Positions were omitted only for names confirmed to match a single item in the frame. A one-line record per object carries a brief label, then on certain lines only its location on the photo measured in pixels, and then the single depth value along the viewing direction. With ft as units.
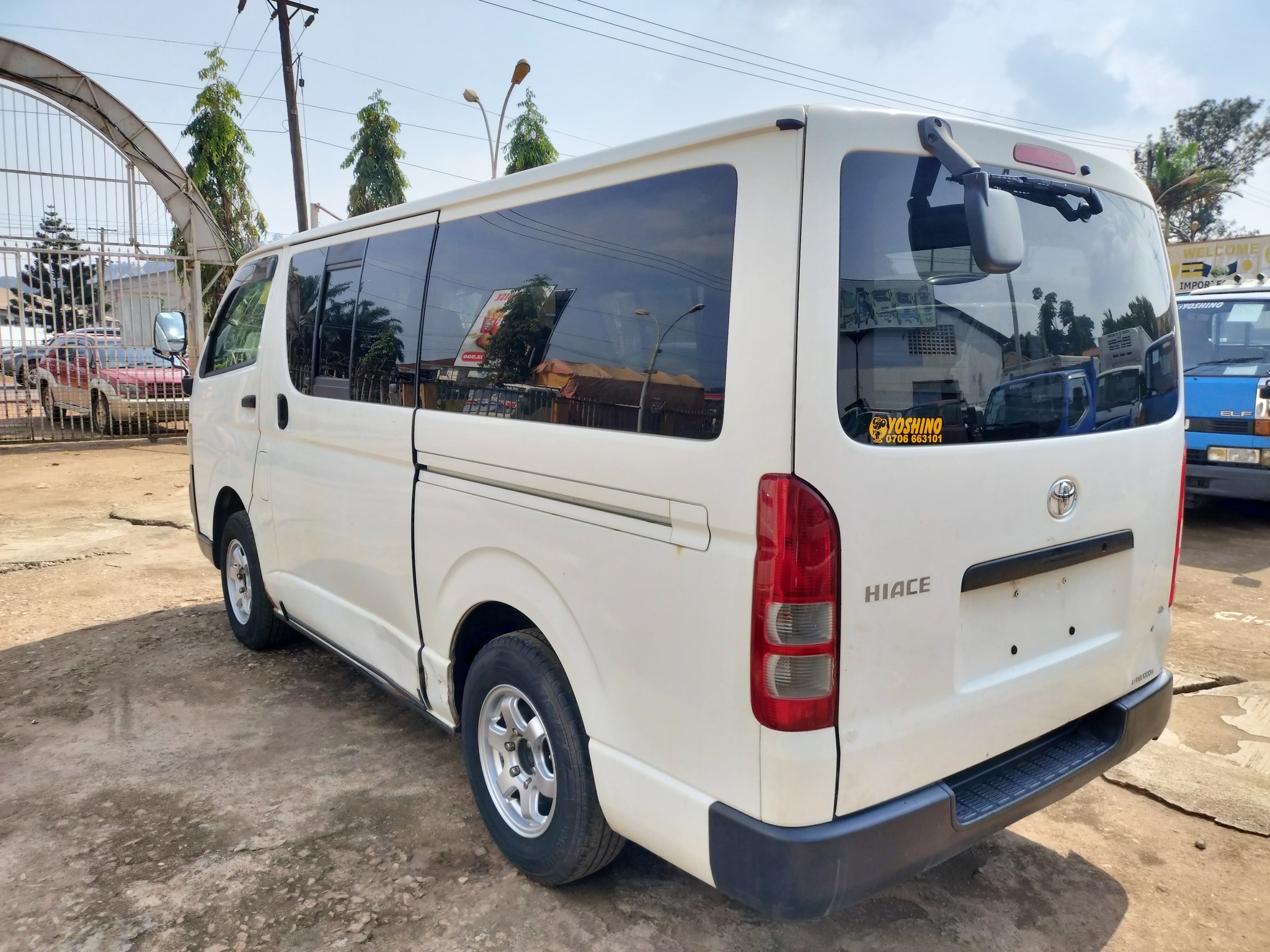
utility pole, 59.82
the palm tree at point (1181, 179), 112.47
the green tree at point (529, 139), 80.33
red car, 45.32
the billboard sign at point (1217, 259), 76.28
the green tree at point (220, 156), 65.05
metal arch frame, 42.88
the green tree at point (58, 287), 43.68
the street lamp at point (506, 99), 62.49
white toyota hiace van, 6.40
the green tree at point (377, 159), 74.69
